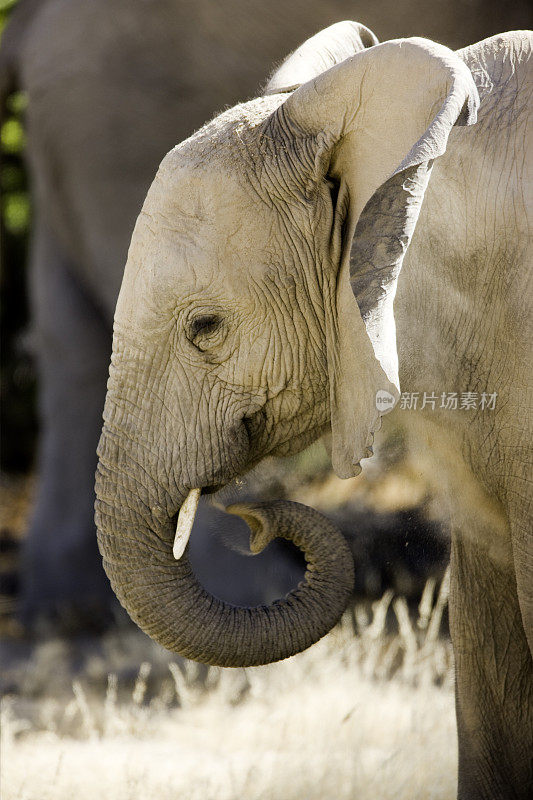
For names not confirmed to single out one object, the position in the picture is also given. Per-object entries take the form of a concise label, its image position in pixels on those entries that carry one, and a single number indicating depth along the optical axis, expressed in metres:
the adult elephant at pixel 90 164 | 16.90
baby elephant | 12.81
